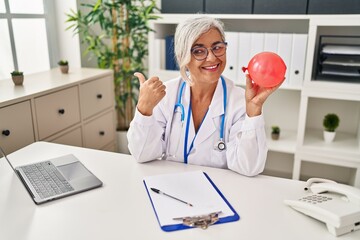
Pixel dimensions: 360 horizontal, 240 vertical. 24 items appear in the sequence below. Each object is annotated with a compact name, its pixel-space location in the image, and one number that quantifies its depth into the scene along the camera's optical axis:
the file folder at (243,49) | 2.41
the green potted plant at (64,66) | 2.42
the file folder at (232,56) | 2.45
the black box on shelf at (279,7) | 2.24
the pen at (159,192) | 1.09
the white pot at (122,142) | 2.93
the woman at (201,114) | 1.27
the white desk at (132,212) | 0.92
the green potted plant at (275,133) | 2.61
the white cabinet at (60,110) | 1.73
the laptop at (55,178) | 1.13
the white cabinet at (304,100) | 2.23
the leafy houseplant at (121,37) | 2.59
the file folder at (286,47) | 2.29
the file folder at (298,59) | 2.26
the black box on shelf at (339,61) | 2.19
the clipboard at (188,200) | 0.97
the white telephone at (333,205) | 0.92
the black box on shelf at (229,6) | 2.37
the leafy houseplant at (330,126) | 2.41
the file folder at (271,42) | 2.33
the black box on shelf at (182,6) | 2.50
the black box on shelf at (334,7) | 2.12
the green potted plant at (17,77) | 1.99
